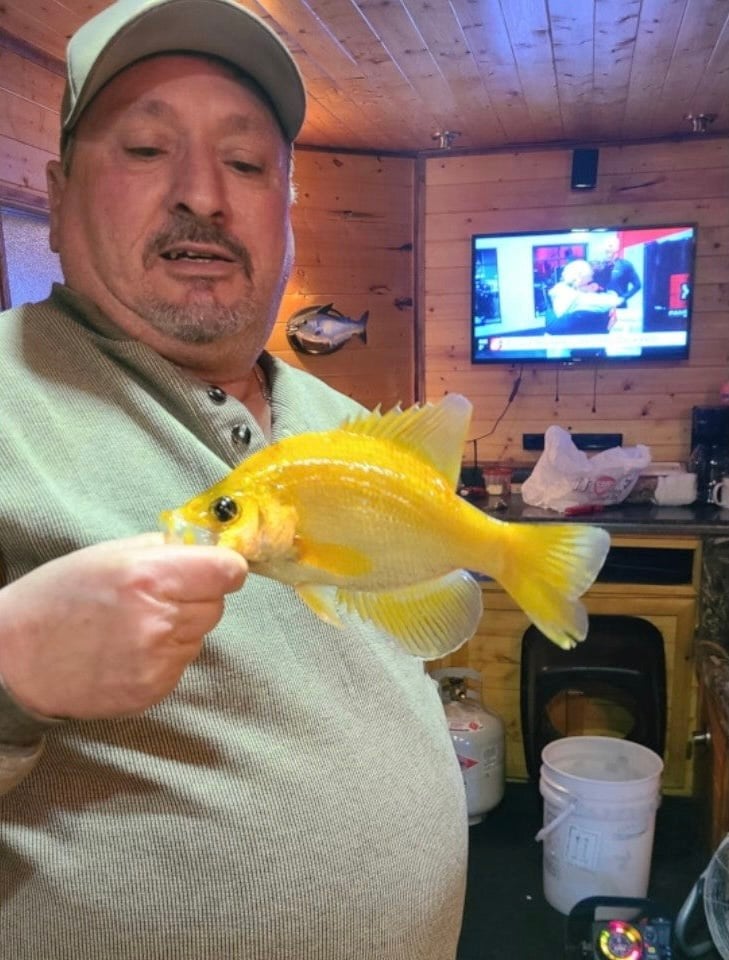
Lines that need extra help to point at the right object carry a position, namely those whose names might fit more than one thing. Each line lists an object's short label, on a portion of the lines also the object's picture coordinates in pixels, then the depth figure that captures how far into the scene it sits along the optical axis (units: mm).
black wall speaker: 3471
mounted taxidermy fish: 3635
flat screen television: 3342
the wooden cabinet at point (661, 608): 2787
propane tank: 2684
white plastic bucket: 2301
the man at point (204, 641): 766
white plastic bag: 2926
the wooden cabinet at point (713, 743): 2332
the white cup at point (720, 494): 3020
